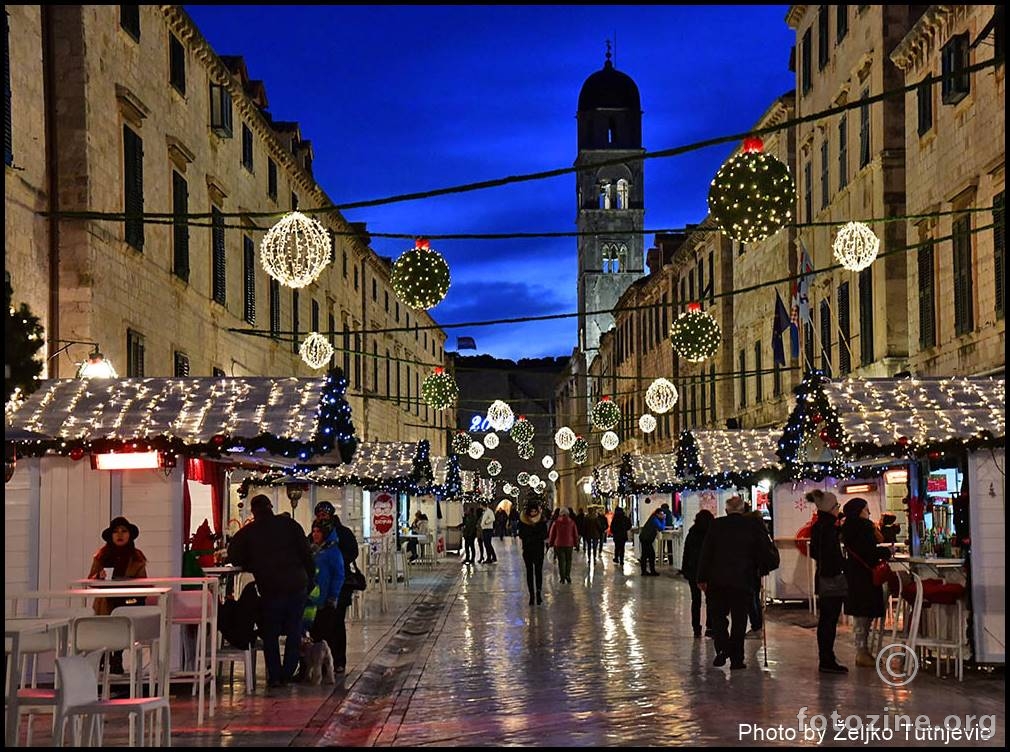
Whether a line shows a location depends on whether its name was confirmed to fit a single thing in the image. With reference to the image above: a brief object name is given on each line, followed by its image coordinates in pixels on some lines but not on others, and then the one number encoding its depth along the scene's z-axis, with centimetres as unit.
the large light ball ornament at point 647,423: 4659
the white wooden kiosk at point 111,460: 1414
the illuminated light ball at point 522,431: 5562
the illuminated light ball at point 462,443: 5889
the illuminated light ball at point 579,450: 6050
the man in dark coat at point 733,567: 1464
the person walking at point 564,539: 2995
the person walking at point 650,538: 3388
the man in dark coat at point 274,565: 1355
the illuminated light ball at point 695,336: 2681
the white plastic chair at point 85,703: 839
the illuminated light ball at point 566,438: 5316
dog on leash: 1399
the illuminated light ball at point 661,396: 3472
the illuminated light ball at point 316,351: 3125
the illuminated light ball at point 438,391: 3672
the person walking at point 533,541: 2433
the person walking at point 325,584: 1464
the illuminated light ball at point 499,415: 4072
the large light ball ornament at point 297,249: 1620
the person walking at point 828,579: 1412
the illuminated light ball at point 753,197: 1381
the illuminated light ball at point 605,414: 4262
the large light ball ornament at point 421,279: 1769
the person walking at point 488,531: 4359
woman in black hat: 1355
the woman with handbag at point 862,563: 1414
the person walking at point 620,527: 3881
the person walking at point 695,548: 1845
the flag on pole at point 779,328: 3238
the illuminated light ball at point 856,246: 1956
